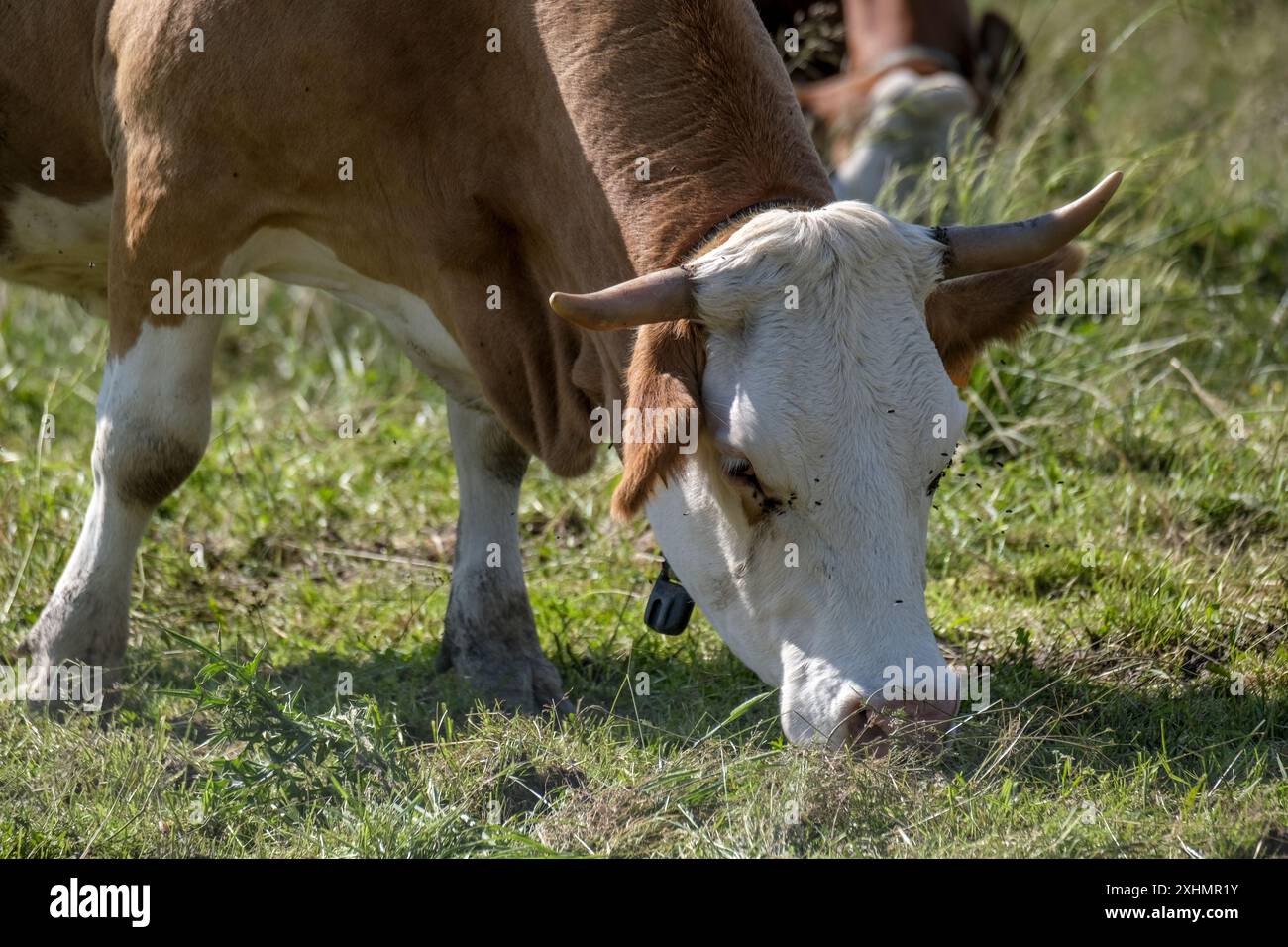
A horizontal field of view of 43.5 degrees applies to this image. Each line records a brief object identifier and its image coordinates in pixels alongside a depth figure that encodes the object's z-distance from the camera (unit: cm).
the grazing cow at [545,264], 323
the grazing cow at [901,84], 727
